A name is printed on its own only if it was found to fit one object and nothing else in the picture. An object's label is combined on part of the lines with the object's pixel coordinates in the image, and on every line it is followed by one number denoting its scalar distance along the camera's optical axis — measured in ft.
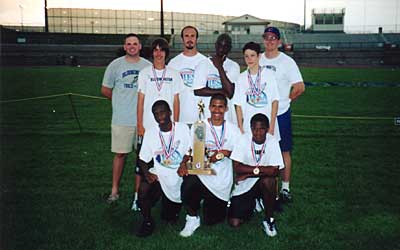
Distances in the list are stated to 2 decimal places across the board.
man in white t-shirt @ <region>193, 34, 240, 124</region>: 16.01
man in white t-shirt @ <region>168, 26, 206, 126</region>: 16.65
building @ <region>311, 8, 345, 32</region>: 212.64
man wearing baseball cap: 16.97
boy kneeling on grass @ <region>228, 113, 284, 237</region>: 14.88
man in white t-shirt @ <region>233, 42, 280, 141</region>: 15.88
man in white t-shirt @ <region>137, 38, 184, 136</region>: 16.06
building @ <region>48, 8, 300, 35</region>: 212.00
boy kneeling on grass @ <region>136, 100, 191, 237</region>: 14.93
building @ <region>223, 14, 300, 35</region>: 208.07
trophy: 14.17
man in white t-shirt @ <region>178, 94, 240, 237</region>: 14.84
